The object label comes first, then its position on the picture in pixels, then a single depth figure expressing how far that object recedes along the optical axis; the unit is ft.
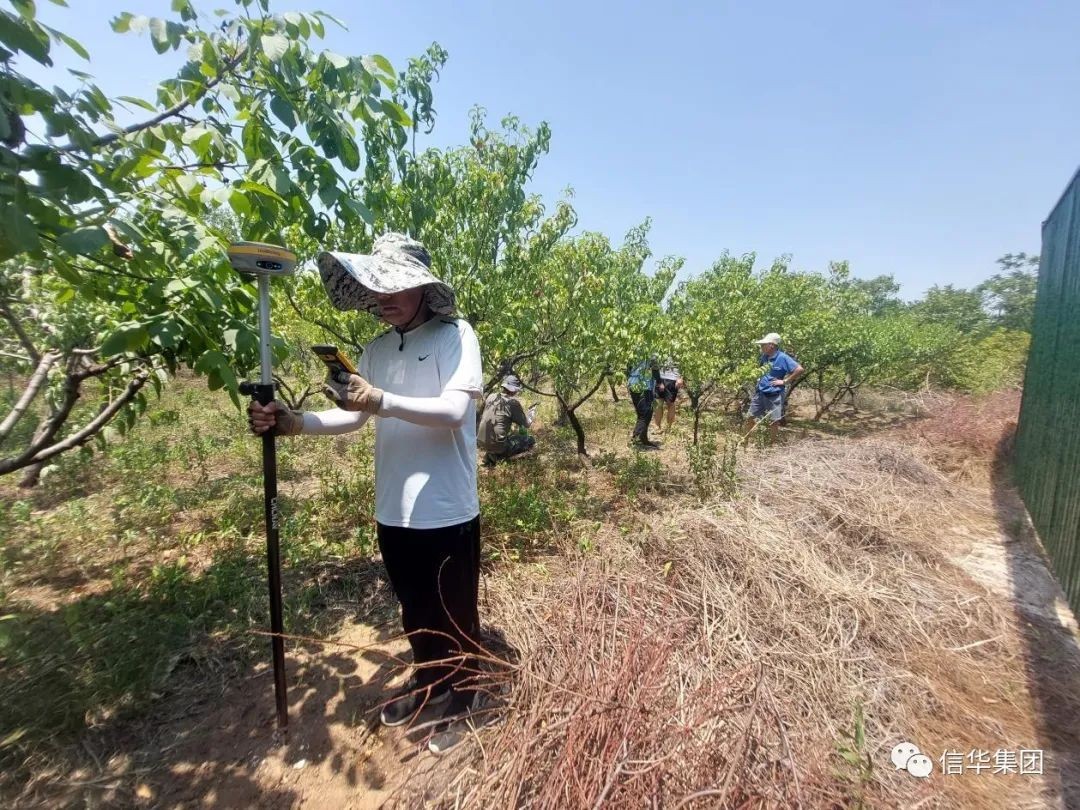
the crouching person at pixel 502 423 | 20.16
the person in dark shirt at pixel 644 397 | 24.25
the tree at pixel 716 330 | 21.06
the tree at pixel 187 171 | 3.98
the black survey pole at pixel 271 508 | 5.96
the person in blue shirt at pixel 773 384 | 23.62
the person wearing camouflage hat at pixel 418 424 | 5.52
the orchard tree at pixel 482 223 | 11.89
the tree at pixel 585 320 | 16.78
